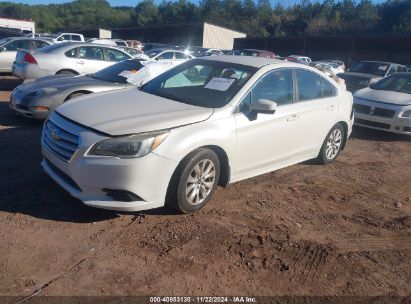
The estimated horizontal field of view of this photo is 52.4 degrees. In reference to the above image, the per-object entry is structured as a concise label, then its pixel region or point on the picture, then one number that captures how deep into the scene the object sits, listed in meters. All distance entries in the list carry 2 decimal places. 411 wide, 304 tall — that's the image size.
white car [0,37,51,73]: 14.15
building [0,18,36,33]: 66.44
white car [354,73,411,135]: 8.78
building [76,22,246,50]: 56.19
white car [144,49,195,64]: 19.39
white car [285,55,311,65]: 34.53
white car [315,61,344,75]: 30.50
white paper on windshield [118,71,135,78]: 8.33
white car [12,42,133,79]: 10.72
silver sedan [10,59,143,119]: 7.13
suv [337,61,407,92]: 14.12
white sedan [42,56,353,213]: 3.82
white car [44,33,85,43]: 30.40
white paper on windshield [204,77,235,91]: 4.90
